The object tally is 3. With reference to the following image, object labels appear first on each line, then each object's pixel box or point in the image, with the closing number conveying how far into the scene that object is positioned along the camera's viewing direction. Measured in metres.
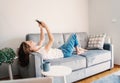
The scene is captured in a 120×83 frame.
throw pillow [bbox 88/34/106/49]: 3.67
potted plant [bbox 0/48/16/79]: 2.48
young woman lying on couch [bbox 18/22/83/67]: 2.67
